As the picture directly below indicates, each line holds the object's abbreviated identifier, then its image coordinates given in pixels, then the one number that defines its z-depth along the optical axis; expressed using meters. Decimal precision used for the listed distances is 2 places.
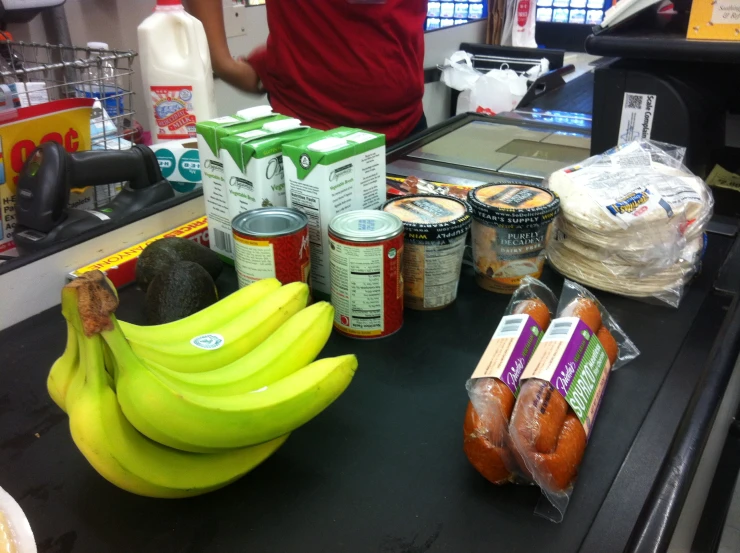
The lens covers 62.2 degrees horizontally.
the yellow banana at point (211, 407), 0.56
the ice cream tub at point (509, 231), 0.97
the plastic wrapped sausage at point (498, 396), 0.65
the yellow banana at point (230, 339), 0.72
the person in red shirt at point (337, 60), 1.65
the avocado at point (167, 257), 1.01
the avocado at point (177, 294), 0.90
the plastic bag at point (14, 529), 0.55
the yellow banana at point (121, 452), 0.56
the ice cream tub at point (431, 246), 0.94
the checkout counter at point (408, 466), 0.61
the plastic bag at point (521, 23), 3.97
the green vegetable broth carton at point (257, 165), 0.96
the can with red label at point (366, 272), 0.86
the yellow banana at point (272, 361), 0.66
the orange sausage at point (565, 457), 0.63
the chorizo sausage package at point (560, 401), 0.63
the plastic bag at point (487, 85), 3.28
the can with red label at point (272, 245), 0.89
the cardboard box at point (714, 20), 1.15
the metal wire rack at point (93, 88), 1.17
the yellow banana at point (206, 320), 0.75
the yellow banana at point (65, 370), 0.60
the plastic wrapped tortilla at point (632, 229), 0.98
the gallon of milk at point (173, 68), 1.38
